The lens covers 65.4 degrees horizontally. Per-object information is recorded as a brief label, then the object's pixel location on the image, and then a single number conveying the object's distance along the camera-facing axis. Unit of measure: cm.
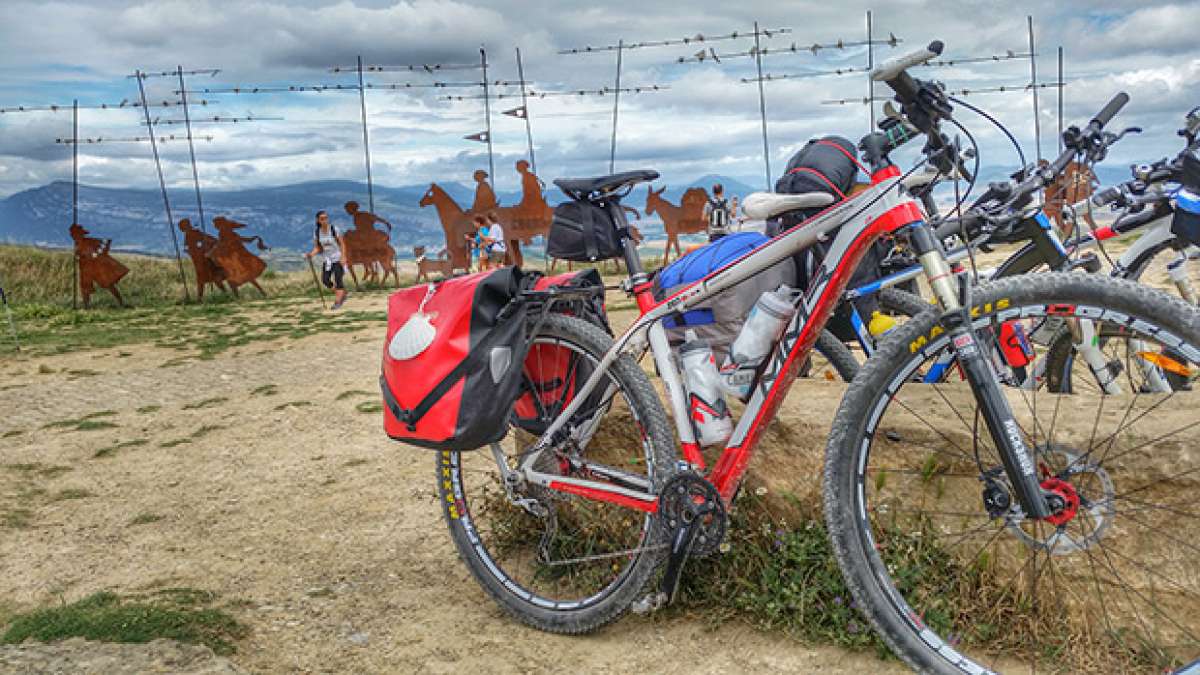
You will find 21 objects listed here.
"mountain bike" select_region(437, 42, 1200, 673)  242
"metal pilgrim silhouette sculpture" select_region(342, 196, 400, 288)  1978
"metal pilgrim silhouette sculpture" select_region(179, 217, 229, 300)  1850
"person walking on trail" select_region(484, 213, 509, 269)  1812
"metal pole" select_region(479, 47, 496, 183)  1986
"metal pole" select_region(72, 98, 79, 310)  1814
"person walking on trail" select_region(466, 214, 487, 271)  1816
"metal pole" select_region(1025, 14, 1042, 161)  1827
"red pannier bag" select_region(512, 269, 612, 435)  337
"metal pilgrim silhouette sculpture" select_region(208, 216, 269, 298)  1867
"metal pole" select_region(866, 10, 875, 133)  1513
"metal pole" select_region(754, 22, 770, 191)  1806
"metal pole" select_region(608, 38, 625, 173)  1958
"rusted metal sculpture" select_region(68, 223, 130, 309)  1814
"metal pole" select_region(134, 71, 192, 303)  1900
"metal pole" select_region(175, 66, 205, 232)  2023
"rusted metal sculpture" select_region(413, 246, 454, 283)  2034
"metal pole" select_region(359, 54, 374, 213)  2030
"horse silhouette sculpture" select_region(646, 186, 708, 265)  2097
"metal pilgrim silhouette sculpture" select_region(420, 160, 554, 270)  1962
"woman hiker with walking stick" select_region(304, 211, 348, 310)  1592
